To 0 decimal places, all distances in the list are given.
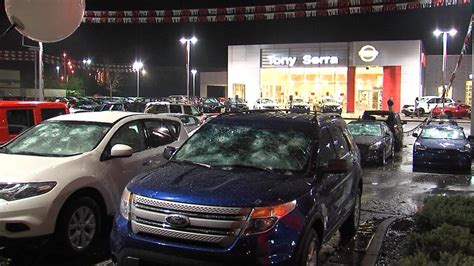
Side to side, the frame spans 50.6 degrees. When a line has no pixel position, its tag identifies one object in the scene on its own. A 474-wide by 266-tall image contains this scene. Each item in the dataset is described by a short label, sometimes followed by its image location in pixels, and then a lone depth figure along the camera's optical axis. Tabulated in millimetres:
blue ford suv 4094
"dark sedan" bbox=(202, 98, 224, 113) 45081
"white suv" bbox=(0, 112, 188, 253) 5355
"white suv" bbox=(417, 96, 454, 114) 43344
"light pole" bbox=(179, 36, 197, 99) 41188
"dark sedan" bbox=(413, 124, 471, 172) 13734
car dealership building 47344
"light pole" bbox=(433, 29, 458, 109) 39469
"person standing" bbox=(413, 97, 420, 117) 43656
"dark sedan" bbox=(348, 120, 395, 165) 14984
